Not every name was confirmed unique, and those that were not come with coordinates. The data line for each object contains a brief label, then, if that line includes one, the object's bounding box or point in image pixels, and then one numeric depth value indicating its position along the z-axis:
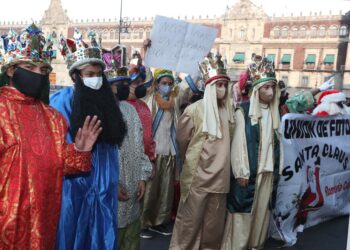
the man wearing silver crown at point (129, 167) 2.53
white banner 3.85
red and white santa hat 4.37
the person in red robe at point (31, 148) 1.69
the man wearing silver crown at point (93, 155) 2.15
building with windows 40.44
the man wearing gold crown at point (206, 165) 3.15
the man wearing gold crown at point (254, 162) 3.28
